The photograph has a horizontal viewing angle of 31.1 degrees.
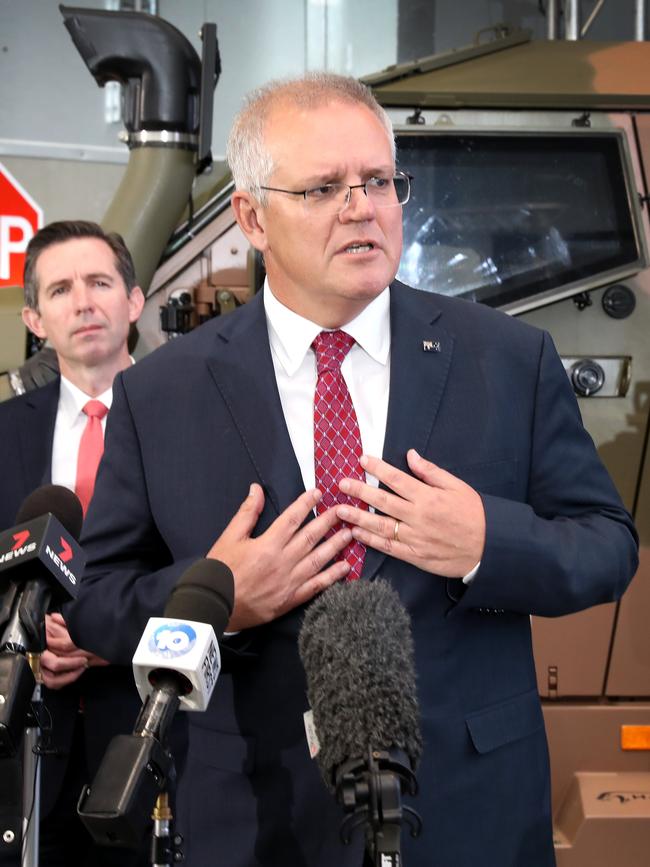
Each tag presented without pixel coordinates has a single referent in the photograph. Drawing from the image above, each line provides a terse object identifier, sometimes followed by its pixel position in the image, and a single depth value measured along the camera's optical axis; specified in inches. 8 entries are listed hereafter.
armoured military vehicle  132.0
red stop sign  228.2
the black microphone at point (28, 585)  56.5
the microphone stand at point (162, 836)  54.7
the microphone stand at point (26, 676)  55.6
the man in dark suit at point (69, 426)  104.5
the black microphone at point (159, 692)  46.9
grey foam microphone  47.2
